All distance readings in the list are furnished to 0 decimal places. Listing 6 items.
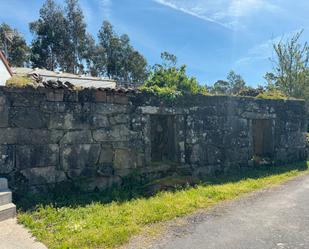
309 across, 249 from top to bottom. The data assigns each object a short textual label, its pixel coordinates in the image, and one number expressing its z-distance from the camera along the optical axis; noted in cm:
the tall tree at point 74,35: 2591
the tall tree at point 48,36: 2516
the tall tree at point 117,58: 2833
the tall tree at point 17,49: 2427
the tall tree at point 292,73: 1792
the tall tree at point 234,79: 3566
